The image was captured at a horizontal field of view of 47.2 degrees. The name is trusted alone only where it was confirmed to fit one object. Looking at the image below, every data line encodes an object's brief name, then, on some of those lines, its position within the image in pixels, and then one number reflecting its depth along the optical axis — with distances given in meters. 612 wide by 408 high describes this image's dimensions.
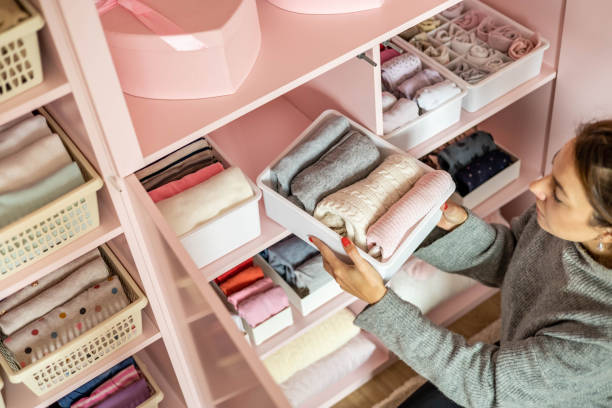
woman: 1.18
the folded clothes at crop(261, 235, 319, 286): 1.67
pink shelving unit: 1.00
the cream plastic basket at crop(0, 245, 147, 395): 1.32
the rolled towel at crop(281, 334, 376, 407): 1.93
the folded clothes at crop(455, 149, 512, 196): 1.83
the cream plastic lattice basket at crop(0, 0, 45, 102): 0.95
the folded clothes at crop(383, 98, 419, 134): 1.57
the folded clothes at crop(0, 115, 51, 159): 1.21
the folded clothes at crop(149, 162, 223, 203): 1.39
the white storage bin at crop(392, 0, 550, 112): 1.62
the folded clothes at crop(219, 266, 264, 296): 1.62
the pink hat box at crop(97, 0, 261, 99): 1.13
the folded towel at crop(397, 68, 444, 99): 1.64
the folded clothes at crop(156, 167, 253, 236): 1.31
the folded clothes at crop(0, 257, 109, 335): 1.36
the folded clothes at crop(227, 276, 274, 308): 1.60
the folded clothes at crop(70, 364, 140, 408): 1.65
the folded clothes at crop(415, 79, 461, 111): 1.58
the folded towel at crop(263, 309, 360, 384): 1.96
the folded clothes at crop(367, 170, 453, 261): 1.27
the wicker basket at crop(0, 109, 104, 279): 1.14
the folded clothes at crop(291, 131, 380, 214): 1.37
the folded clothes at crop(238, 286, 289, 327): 1.58
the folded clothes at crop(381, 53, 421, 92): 1.67
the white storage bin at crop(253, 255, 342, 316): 1.64
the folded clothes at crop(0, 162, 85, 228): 1.14
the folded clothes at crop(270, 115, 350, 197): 1.40
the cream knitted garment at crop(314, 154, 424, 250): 1.31
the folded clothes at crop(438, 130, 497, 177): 1.84
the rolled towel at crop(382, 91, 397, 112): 1.62
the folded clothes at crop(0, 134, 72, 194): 1.16
